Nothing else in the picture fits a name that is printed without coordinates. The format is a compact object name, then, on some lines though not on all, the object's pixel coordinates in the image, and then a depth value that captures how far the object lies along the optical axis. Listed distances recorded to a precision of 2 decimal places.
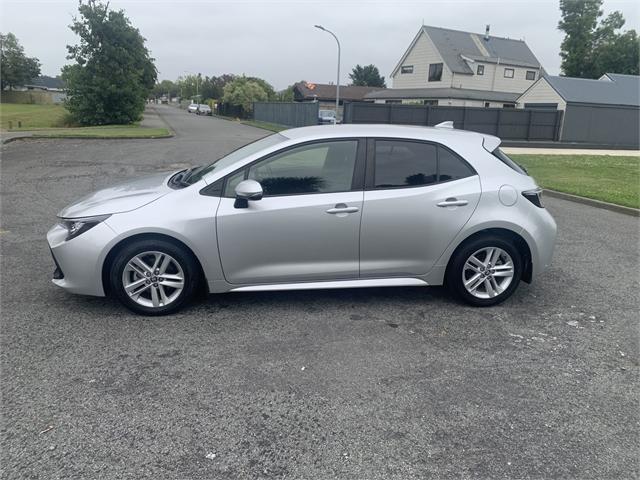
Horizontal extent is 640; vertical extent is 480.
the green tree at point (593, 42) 51.97
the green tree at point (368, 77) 87.44
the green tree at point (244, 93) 58.26
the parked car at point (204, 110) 70.50
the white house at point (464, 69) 42.47
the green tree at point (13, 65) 87.69
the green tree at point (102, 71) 32.12
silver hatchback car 4.04
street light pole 32.94
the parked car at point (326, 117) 32.10
